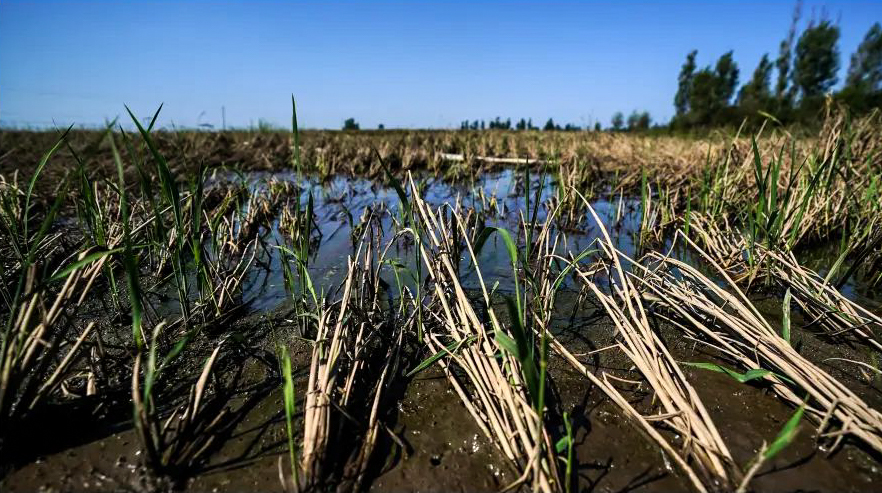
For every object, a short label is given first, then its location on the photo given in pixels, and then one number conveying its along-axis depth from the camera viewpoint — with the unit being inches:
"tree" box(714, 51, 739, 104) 1628.9
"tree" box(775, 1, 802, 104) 1393.9
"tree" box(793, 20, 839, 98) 1315.2
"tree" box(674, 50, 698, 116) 1877.5
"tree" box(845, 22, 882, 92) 1375.5
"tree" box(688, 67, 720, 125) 1560.0
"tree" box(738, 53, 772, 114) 1424.7
